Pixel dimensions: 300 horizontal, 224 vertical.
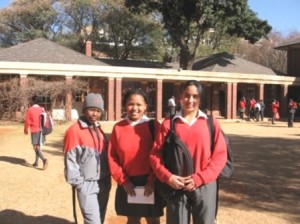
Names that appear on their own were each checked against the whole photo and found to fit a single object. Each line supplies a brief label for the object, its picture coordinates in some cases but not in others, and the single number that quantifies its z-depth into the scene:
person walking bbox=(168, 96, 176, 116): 28.82
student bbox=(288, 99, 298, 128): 26.06
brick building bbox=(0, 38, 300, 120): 26.84
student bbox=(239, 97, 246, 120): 31.66
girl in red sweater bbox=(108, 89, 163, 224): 4.13
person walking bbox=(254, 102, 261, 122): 31.17
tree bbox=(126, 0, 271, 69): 34.53
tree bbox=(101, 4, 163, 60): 50.03
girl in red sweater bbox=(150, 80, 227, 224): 3.72
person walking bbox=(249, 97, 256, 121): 31.50
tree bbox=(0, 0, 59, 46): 52.38
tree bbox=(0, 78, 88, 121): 25.23
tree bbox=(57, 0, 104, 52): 51.81
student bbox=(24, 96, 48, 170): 10.63
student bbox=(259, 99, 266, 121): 31.73
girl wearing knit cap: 4.38
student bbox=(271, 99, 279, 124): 28.46
